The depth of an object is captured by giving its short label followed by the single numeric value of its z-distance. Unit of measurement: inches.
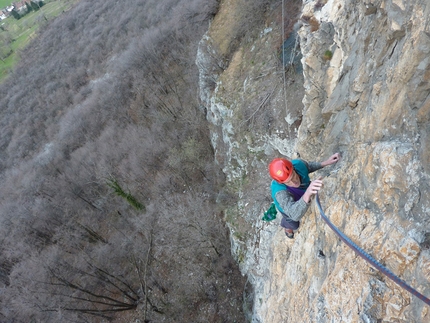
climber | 154.3
